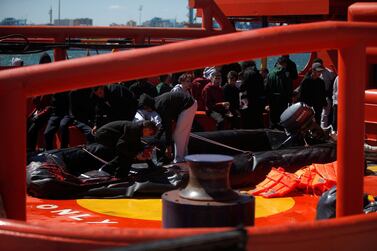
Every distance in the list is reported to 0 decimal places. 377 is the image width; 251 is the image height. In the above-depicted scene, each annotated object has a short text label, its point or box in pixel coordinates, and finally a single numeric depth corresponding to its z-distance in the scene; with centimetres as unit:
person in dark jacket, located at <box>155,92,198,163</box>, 1104
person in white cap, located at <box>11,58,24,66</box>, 1469
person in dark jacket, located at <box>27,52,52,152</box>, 1221
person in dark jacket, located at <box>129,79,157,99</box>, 1339
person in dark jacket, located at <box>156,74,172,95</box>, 1376
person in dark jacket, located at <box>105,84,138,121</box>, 1163
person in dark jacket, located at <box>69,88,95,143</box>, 1176
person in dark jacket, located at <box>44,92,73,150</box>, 1183
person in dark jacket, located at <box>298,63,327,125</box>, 1428
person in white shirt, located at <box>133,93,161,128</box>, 1153
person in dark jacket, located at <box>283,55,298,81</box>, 1608
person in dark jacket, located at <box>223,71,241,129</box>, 1377
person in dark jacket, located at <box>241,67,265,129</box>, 1411
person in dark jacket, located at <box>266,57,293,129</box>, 1454
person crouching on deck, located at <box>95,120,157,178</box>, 916
